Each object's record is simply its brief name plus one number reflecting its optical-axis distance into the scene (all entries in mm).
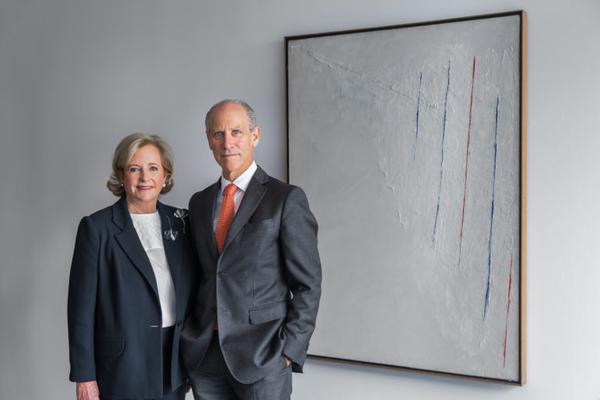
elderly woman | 2150
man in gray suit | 2016
